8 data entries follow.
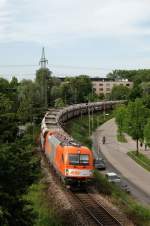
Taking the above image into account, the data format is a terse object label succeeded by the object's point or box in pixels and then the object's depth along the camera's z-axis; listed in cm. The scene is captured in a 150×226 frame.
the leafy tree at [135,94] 14200
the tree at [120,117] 9044
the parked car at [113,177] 5192
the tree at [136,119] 7679
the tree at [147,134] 6675
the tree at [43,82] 12209
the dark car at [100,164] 6247
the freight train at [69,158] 3556
